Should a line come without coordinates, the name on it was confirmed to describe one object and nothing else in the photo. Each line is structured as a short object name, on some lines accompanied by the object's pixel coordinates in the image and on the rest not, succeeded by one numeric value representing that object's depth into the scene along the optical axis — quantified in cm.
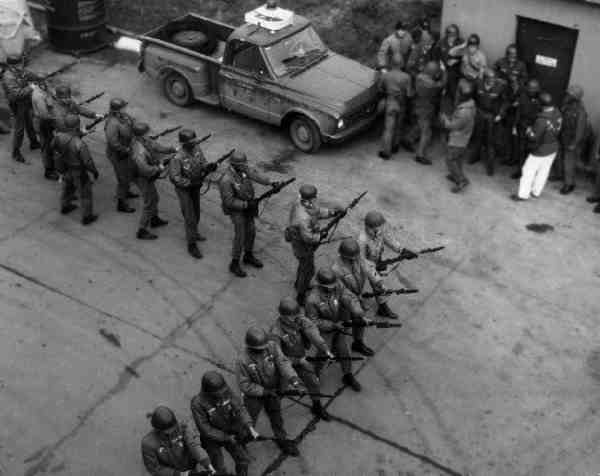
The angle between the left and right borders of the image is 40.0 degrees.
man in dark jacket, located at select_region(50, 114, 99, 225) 1103
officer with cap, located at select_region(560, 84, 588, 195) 1177
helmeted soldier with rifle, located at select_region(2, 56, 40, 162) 1258
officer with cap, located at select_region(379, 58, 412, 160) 1271
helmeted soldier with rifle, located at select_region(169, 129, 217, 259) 1042
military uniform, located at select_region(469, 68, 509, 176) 1226
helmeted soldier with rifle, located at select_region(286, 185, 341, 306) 960
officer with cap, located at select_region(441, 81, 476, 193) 1191
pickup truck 1290
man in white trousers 1167
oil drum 1589
